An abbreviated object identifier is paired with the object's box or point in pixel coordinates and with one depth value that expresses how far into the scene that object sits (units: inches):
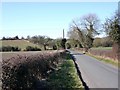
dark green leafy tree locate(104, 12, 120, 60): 986.5
